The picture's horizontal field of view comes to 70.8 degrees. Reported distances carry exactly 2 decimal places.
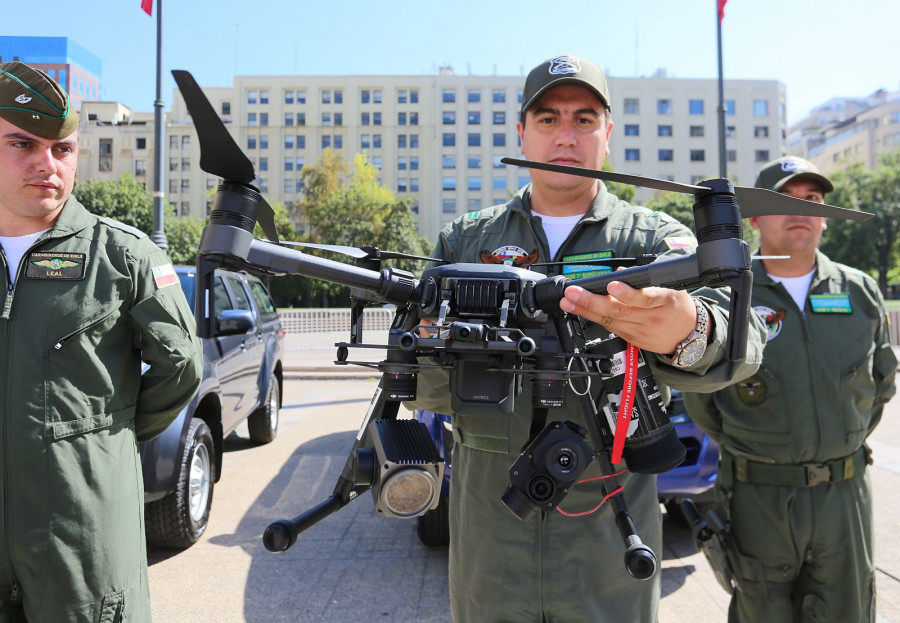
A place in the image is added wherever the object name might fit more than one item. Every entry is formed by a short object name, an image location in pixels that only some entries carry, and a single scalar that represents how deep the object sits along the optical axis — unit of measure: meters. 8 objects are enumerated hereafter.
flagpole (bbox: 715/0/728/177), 11.60
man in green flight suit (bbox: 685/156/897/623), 2.68
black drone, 1.15
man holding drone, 1.82
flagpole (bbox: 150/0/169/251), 11.18
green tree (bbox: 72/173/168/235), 45.91
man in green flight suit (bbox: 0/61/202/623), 2.10
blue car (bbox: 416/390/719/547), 4.37
